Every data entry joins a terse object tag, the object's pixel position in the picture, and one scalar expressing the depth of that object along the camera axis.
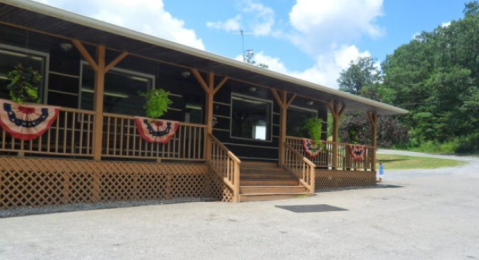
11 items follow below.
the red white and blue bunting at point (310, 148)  13.84
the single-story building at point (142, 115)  7.71
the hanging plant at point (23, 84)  7.43
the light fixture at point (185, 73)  11.00
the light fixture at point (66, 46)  8.62
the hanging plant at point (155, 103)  9.45
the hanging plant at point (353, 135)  16.37
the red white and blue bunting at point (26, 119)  7.32
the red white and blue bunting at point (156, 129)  9.34
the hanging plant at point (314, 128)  14.27
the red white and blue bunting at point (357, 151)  15.45
